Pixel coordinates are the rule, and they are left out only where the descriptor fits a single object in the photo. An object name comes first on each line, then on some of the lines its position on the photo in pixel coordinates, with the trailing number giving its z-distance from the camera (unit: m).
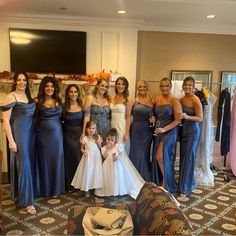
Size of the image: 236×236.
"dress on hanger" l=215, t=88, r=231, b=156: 4.28
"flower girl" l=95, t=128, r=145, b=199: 3.42
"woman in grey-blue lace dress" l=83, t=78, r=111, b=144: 3.53
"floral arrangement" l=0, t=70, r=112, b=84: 4.57
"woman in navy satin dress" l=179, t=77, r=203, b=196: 3.60
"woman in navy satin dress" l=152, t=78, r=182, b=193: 3.51
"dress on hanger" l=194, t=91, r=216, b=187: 4.05
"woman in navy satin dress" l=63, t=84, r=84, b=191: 3.50
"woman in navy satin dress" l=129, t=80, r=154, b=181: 3.60
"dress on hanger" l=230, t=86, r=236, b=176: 4.27
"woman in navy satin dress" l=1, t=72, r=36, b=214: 2.99
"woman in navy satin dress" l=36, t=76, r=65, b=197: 3.33
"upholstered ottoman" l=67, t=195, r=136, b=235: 1.91
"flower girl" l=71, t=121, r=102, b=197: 3.40
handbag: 1.78
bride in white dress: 3.56
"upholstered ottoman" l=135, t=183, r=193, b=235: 1.53
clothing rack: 4.26
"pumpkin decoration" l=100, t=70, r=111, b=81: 4.62
